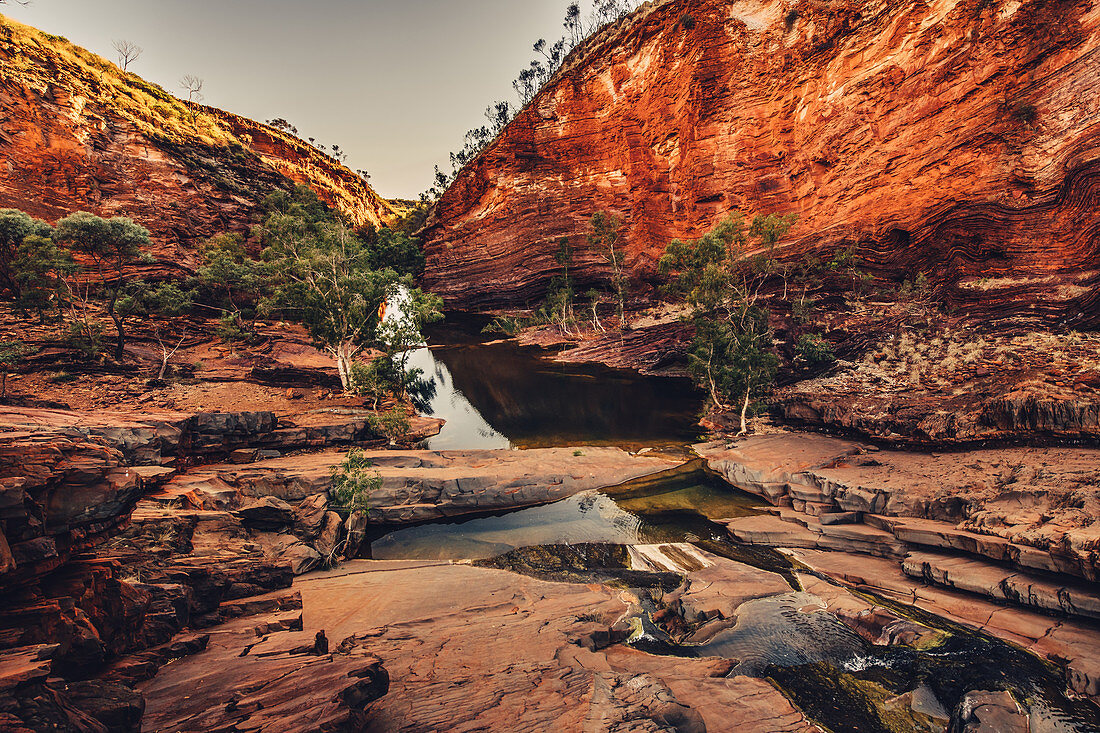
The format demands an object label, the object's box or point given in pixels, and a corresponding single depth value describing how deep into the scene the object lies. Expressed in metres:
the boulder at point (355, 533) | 13.04
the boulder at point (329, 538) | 12.26
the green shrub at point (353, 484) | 13.12
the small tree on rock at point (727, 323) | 23.81
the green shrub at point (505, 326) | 55.50
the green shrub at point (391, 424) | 20.72
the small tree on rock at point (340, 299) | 24.06
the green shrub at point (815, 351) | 28.38
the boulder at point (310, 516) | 12.45
